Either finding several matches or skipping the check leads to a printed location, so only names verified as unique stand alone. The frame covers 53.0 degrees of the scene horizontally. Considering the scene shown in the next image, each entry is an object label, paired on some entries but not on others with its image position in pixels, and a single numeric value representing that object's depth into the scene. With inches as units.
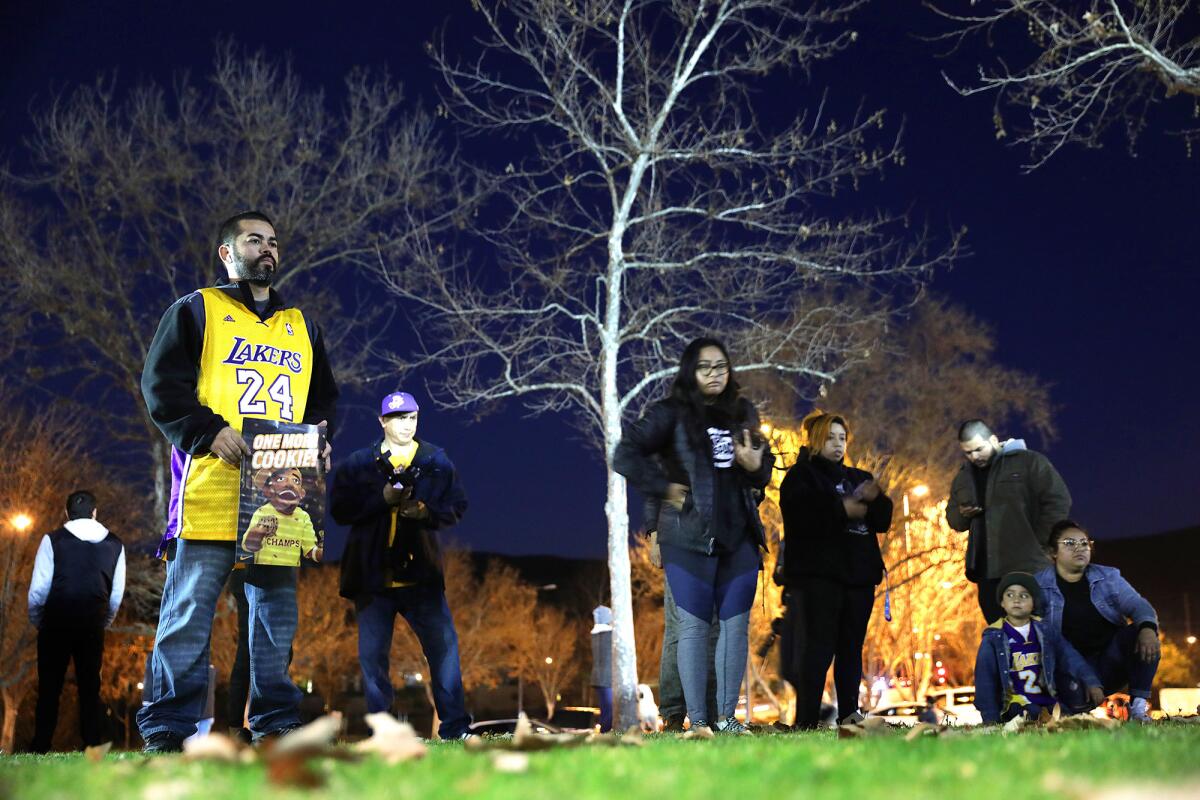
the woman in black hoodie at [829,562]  303.9
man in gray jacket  344.2
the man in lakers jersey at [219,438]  219.5
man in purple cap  301.1
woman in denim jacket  325.1
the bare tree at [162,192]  876.6
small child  312.5
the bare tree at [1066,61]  452.1
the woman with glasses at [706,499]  259.6
